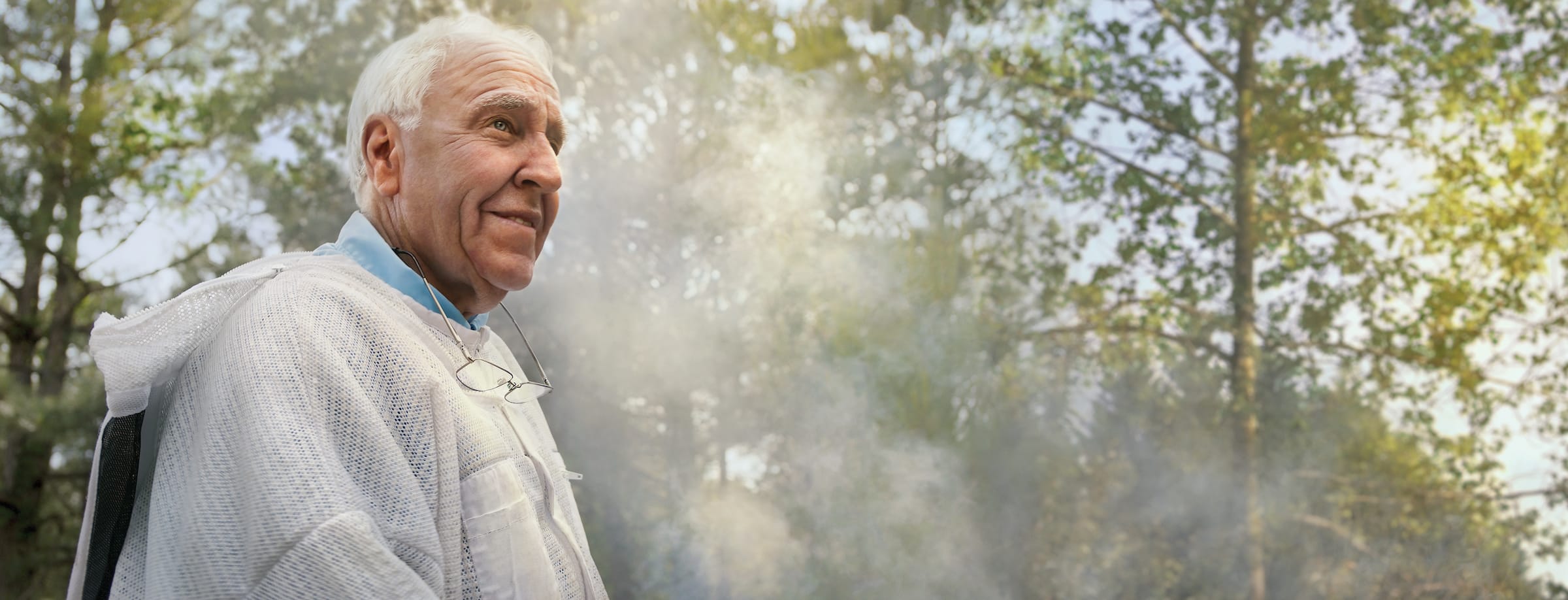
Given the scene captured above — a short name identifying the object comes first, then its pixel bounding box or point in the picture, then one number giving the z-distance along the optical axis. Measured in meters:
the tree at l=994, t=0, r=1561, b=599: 5.59
